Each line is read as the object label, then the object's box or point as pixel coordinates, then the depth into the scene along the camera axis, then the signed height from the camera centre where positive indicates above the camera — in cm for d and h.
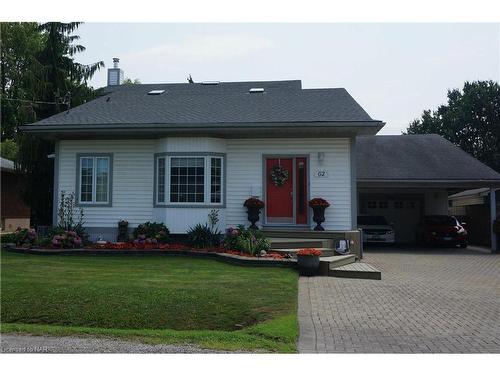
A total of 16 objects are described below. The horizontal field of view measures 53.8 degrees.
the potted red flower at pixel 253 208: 1457 +30
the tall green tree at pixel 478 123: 4691 +940
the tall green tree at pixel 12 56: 3700 +1301
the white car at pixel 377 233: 2066 -60
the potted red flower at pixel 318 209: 1434 +28
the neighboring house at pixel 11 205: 2881 +75
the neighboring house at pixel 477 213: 2266 +28
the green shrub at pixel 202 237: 1404 -54
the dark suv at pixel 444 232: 2069 -55
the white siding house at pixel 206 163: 1466 +168
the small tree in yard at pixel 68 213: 1523 +15
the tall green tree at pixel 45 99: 1958 +486
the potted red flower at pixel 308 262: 1102 -97
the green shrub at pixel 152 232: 1431 -41
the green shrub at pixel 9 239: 1499 -66
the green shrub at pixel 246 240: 1246 -58
